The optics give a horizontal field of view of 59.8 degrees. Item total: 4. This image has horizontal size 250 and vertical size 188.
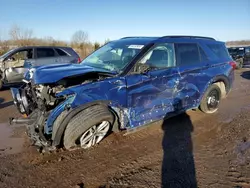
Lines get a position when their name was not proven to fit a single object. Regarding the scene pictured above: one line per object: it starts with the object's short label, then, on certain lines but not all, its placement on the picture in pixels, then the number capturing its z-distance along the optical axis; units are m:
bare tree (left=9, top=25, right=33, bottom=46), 25.02
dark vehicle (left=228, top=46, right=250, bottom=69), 16.97
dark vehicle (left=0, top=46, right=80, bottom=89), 8.51
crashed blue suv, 3.22
